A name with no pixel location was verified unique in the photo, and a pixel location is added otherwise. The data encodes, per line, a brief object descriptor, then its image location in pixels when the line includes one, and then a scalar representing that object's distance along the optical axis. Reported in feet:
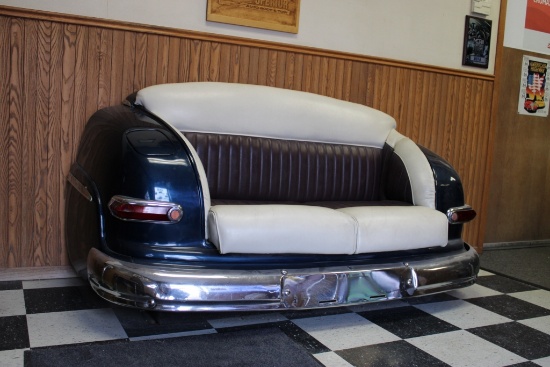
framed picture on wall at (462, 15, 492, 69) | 12.51
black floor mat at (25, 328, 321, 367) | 5.84
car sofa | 6.43
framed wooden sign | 9.73
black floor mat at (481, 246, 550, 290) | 10.94
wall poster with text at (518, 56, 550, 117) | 13.73
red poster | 13.58
